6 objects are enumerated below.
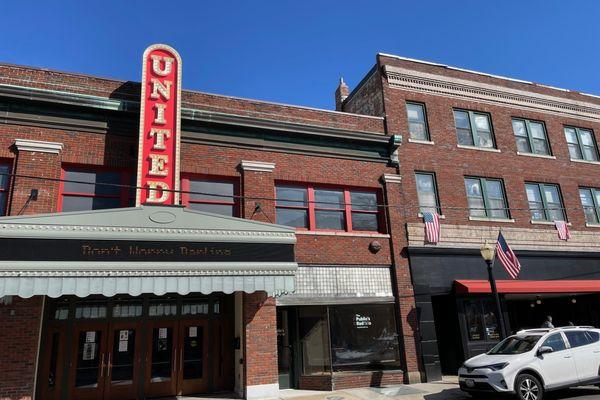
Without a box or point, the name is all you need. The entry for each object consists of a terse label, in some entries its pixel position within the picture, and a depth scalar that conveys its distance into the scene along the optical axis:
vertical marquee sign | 12.46
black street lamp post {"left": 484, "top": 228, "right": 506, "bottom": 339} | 13.34
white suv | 10.55
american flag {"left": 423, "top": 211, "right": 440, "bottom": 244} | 16.08
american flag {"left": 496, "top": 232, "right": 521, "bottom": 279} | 15.09
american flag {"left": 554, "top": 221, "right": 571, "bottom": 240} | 18.64
